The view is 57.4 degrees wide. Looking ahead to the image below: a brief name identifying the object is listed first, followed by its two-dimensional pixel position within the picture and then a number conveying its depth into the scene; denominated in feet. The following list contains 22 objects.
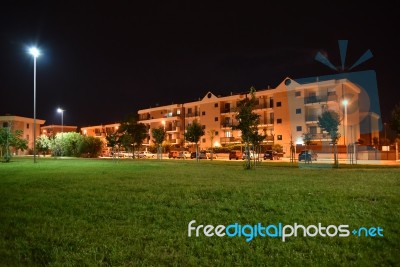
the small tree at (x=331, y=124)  97.02
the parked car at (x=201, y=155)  187.71
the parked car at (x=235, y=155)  176.14
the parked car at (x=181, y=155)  207.92
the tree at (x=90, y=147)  222.48
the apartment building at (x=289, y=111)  191.72
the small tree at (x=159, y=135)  162.30
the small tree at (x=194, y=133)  145.59
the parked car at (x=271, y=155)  167.51
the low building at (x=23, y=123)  305.73
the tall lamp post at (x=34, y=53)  127.24
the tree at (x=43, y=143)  231.46
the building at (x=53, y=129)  410.72
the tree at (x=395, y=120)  104.88
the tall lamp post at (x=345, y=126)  180.59
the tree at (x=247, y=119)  87.59
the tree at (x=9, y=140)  146.51
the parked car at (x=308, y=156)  129.10
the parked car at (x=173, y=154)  209.48
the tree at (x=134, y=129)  204.83
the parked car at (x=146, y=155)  232.73
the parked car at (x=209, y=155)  200.17
